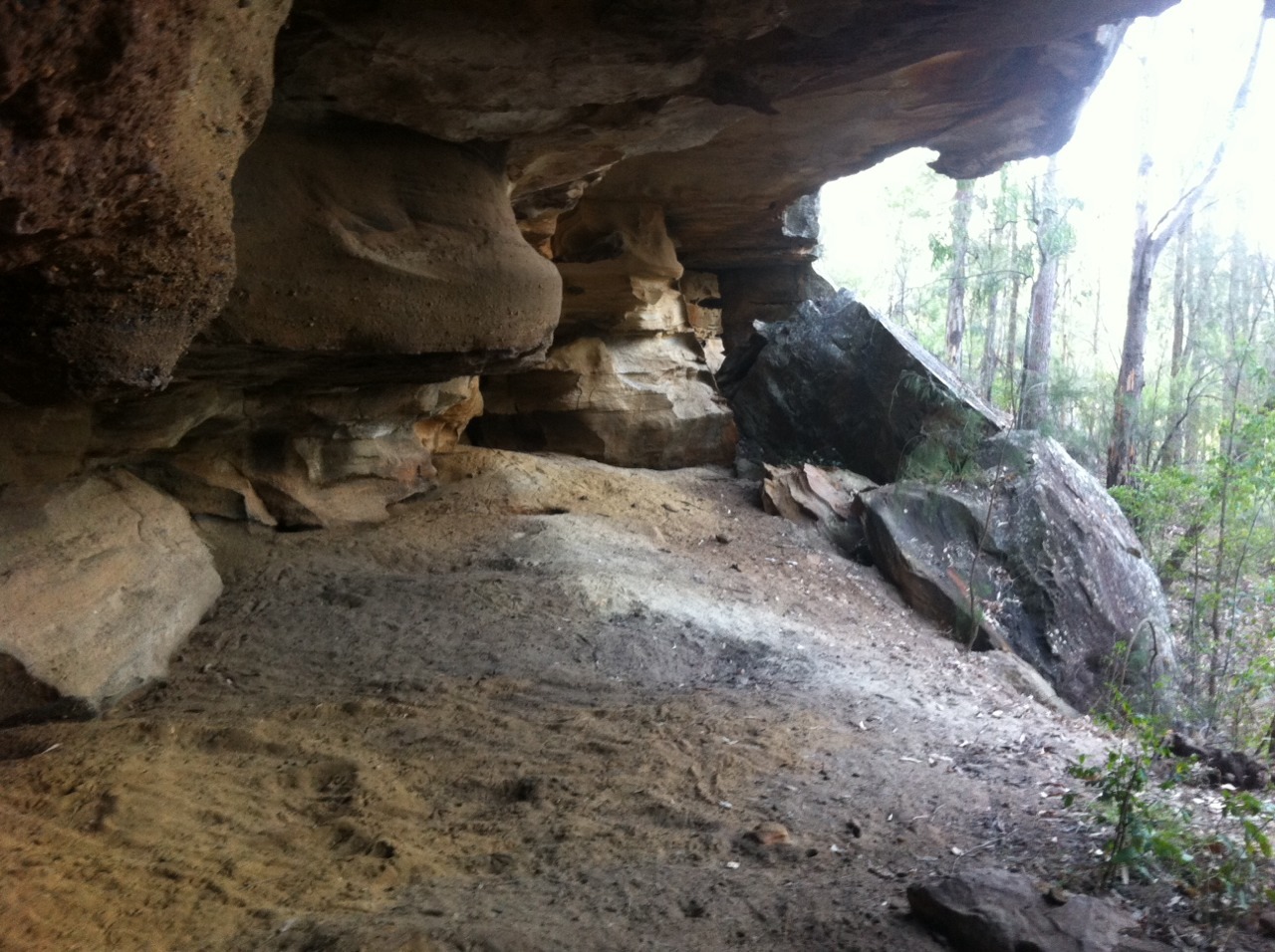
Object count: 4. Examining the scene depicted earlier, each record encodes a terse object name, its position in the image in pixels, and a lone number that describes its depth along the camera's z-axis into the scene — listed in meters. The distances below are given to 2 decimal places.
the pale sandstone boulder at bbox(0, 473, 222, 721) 4.70
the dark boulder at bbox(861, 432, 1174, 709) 8.68
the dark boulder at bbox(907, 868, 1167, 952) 2.92
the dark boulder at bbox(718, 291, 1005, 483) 10.61
